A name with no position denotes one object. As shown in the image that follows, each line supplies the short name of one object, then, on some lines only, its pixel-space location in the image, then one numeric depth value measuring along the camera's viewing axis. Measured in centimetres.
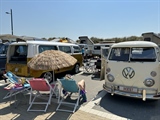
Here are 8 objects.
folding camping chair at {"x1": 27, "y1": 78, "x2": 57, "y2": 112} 400
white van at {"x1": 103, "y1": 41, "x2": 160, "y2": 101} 402
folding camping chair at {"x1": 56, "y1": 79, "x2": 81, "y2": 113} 394
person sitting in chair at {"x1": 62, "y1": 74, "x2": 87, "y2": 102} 415
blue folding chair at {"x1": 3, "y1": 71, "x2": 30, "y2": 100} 442
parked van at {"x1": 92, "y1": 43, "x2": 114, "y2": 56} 1961
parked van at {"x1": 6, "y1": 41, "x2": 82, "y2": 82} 567
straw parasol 430
